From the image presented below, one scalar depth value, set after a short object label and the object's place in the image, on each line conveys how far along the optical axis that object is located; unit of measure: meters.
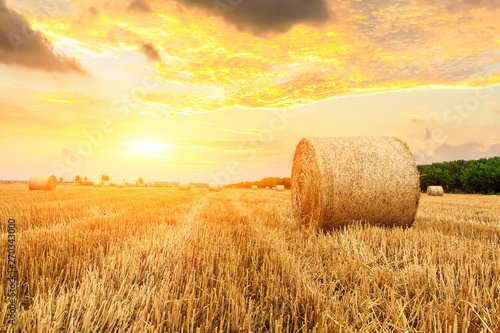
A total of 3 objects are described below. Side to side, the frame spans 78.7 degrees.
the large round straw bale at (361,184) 6.45
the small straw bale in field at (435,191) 29.22
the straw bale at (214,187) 37.81
